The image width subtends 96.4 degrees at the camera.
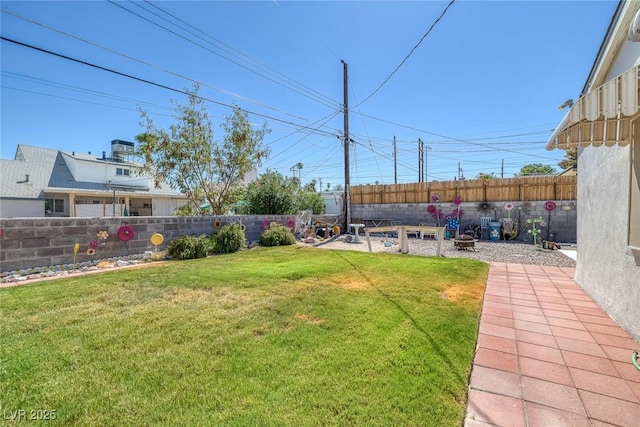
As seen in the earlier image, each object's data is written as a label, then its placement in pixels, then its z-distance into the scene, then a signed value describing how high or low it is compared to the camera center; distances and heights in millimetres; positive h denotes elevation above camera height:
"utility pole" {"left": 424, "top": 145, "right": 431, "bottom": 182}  28778 +4871
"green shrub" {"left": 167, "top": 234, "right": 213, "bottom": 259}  8838 -1273
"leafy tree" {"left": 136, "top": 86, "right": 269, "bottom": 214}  11844 +2389
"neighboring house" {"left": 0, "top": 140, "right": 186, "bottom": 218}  19578 +1581
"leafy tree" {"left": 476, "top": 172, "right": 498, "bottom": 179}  36144 +4155
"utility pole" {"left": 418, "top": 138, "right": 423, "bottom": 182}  28588 +5096
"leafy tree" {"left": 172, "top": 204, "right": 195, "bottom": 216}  15164 -197
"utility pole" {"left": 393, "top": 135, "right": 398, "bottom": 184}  29241 +4408
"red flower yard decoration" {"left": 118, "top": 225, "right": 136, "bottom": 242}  8211 -725
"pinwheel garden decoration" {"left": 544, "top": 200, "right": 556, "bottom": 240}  12938 +41
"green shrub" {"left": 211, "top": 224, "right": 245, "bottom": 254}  10102 -1140
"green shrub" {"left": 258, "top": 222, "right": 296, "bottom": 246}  11894 -1223
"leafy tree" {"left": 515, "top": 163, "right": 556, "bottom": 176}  42450 +5875
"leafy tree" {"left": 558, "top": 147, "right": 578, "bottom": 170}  29289 +4648
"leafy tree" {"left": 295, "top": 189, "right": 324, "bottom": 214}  17272 +395
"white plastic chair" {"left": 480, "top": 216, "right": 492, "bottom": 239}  14640 -844
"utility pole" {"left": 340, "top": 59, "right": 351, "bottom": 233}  15978 +4855
